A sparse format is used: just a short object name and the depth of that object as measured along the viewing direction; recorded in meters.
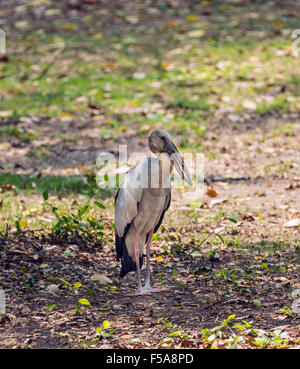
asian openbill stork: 8.98
